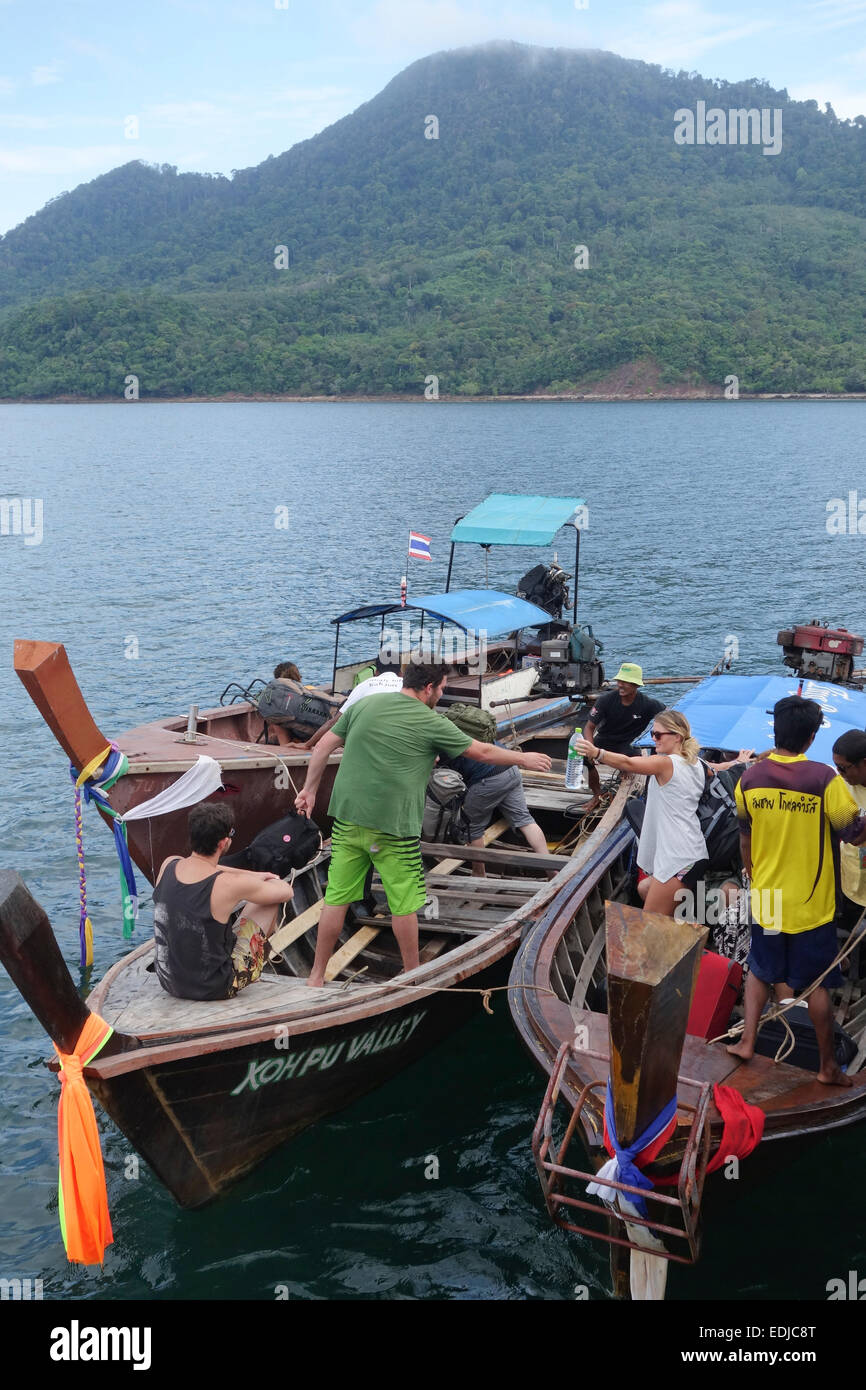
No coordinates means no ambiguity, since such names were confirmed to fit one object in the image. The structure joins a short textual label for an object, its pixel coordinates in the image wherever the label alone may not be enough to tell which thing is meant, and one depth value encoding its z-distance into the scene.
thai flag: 16.66
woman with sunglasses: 7.43
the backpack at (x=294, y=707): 11.98
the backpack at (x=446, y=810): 10.20
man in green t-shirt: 7.16
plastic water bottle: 9.70
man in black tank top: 6.43
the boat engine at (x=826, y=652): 14.61
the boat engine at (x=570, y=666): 16.09
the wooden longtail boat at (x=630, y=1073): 4.95
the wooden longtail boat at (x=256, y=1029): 6.02
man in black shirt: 10.62
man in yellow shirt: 6.02
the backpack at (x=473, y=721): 9.54
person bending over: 10.12
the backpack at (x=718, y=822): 7.88
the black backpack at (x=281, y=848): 9.58
